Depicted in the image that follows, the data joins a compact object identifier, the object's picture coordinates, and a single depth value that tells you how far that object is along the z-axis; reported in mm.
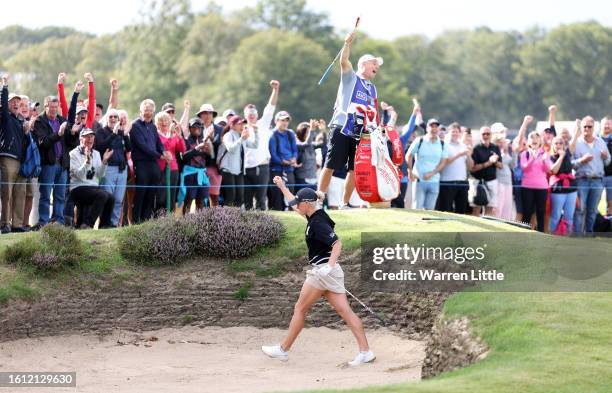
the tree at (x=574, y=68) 146625
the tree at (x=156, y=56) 110562
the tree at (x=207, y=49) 114812
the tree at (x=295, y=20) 130500
